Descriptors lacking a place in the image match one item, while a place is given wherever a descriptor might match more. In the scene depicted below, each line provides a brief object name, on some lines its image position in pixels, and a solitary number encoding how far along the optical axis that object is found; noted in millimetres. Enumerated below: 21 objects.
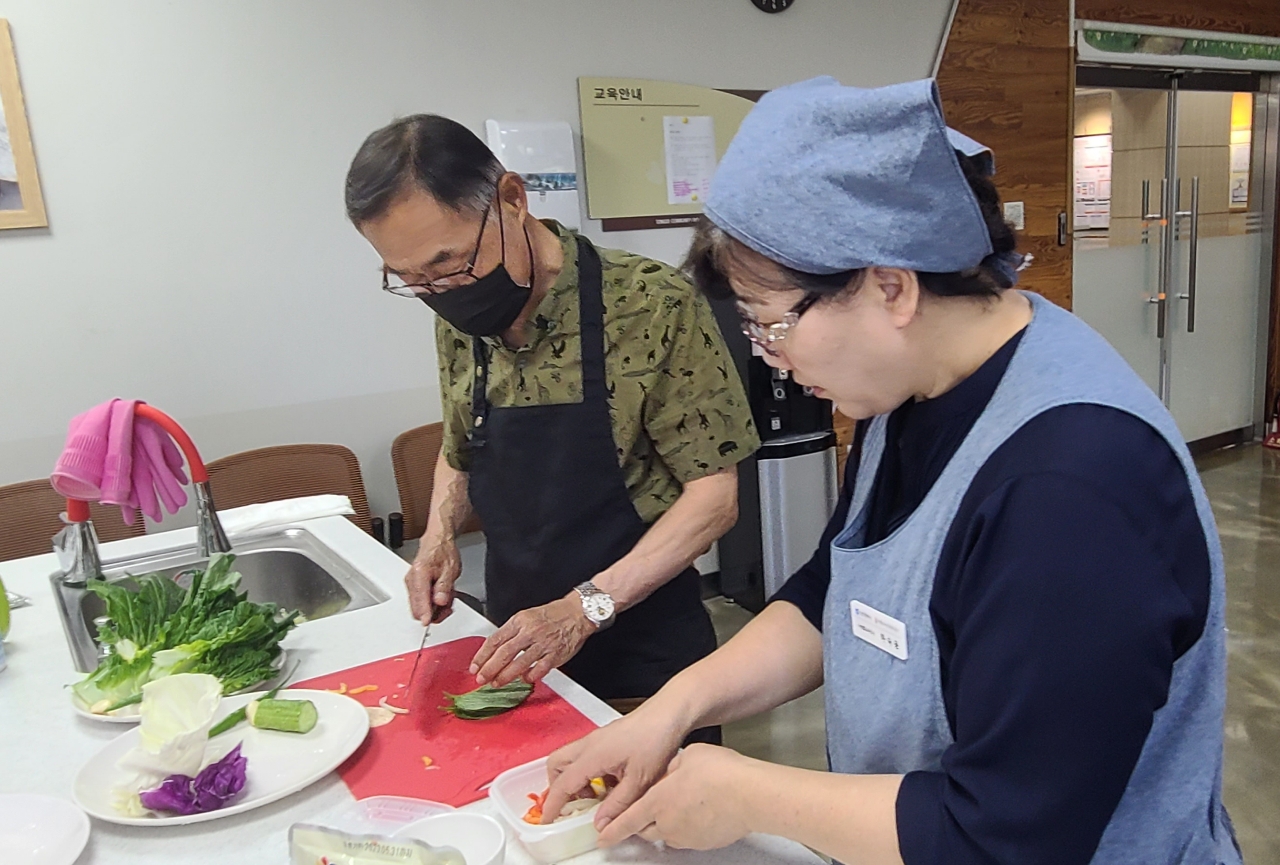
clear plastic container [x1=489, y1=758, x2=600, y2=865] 930
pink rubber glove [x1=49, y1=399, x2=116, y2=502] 1460
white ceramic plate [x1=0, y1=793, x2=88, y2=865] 968
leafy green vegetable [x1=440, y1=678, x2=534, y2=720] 1215
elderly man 1352
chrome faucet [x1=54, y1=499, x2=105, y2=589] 1467
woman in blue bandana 645
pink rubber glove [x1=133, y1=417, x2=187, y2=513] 1523
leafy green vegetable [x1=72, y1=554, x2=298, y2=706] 1292
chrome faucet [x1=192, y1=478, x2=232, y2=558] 1531
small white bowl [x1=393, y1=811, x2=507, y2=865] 900
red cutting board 1085
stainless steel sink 1833
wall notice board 3268
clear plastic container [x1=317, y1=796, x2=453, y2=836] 976
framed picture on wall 2439
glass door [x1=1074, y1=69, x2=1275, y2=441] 4730
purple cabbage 1017
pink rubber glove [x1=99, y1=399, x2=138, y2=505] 1477
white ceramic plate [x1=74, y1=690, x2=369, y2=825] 1027
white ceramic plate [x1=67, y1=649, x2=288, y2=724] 1242
